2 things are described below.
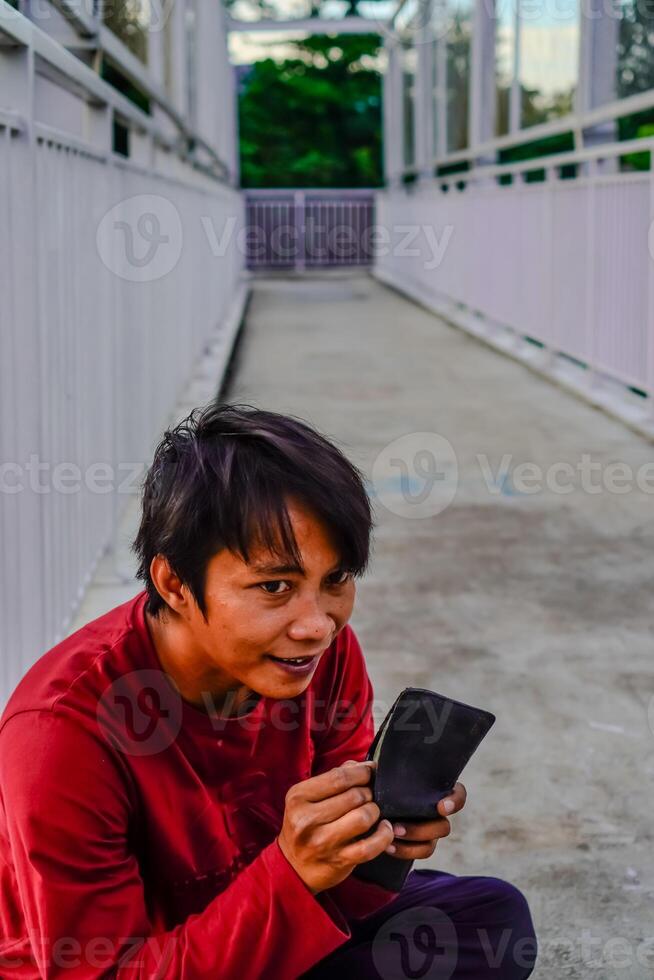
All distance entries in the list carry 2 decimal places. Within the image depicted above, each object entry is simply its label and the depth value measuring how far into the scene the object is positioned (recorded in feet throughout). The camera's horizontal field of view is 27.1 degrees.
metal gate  75.46
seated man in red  4.66
